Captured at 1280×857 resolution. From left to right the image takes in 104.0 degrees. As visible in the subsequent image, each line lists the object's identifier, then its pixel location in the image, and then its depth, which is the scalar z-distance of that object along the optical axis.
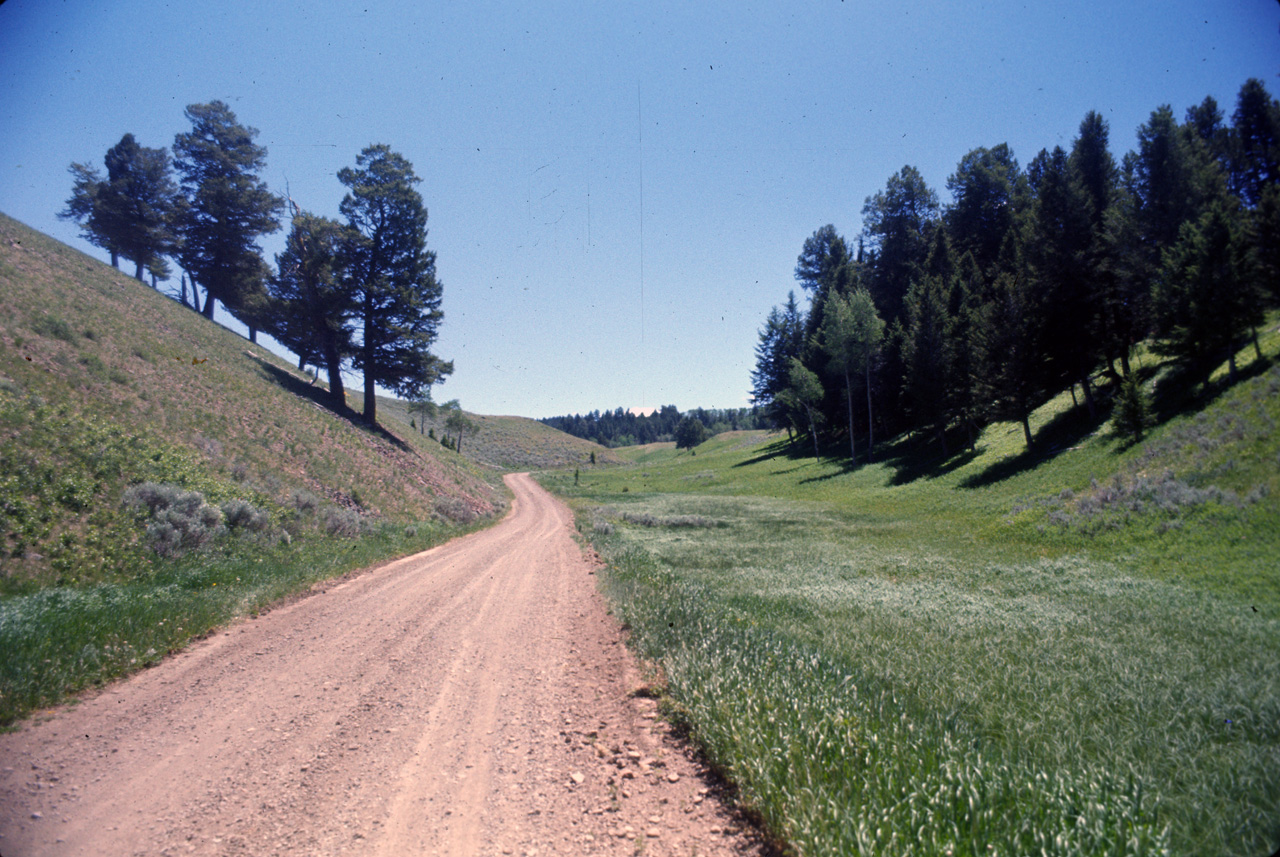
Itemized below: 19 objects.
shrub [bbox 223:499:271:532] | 13.80
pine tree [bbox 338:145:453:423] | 33.31
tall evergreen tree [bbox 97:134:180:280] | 33.50
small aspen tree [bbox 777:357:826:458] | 57.94
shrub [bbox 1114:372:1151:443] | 22.36
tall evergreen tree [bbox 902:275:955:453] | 41.16
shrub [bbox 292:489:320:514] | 17.12
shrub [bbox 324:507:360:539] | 17.44
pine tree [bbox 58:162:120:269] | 32.22
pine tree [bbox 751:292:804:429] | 74.88
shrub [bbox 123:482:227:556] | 11.36
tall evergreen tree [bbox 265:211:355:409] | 32.91
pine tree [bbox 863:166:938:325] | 63.12
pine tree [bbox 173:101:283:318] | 29.14
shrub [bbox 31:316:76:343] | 15.93
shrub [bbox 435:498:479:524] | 27.52
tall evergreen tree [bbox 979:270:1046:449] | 33.69
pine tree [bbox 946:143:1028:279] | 55.62
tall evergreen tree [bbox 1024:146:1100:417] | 33.84
